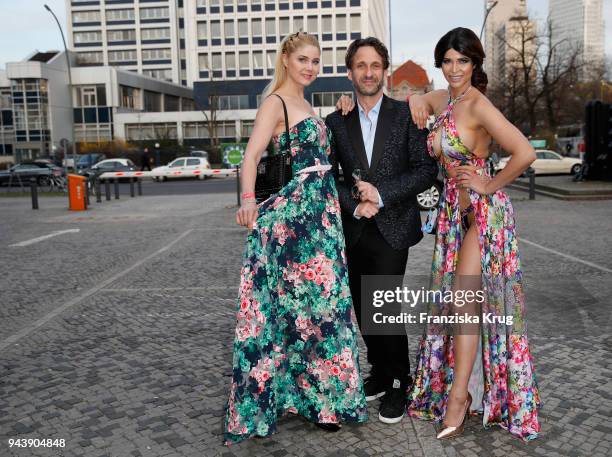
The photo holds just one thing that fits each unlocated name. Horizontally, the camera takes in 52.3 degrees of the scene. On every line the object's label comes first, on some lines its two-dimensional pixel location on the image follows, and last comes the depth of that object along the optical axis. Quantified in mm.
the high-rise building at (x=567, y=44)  47031
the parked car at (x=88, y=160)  41031
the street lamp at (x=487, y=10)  30969
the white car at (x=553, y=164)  30188
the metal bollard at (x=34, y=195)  18609
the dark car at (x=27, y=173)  31891
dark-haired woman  3084
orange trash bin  17781
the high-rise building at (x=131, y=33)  94625
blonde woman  3146
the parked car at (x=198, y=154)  48131
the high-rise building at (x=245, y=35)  75500
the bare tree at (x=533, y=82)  43188
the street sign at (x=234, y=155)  18188
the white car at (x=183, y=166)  34609
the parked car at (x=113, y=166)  35125
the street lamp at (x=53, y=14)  36003
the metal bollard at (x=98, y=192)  20125
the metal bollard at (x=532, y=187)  17384
